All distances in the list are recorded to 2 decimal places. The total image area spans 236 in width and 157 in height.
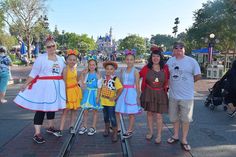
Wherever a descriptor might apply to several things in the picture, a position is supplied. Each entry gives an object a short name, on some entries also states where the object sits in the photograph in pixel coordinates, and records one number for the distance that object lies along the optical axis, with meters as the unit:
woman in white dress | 3.14
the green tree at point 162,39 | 62.07
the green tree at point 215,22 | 15.92
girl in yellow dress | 3.40
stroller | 5.09
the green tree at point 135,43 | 43.32
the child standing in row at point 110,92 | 3.35
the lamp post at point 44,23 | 26.12
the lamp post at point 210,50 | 14.03
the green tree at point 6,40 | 30.59
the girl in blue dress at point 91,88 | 3.46
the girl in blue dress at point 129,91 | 3.32
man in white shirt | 3.10
